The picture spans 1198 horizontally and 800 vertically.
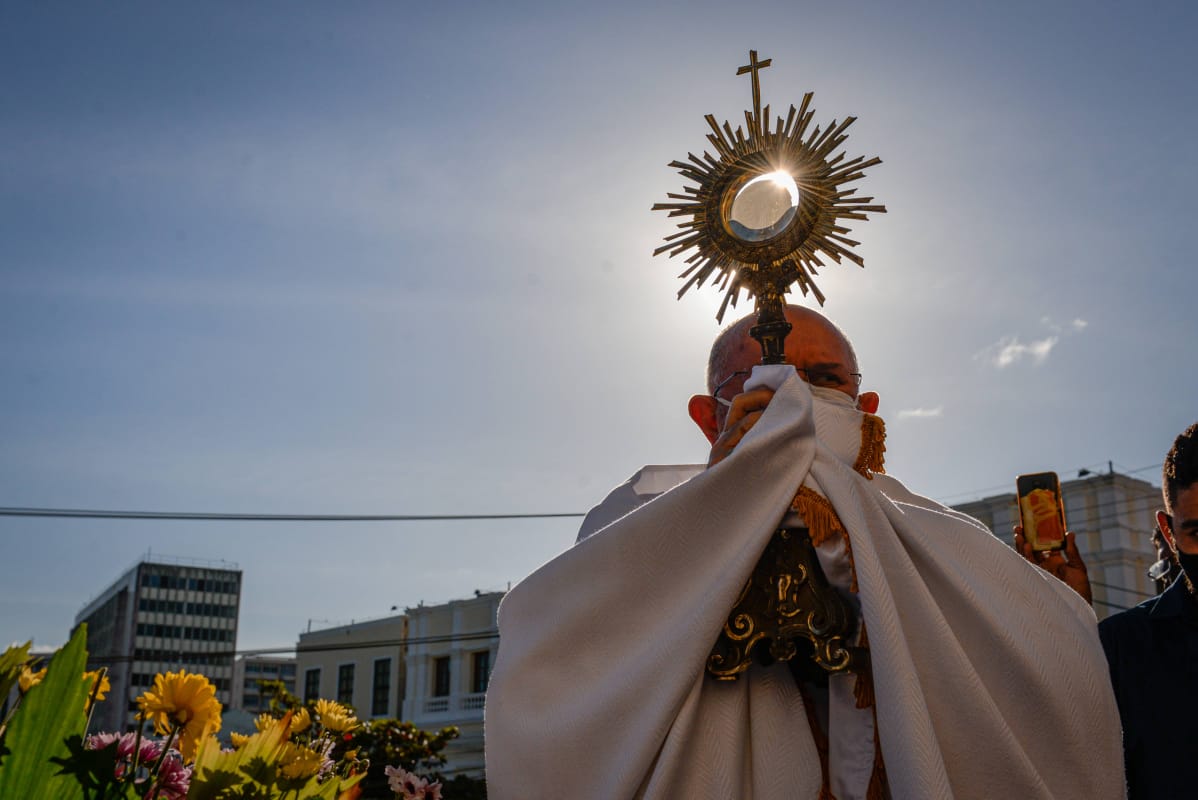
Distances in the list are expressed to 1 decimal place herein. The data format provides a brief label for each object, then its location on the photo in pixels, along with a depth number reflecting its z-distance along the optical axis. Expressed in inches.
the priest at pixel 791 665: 63.7
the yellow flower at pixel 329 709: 113.8
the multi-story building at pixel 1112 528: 1016.2
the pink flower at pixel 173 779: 75.6
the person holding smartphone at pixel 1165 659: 89.2
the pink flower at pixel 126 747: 77.2
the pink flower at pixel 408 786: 119.0
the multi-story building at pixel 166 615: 3991.1
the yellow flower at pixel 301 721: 99.1
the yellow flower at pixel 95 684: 67.4
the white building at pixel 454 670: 1222.3
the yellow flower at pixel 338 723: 108.1
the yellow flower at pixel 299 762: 55.8
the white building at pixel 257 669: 4554.6
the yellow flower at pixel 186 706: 66.9
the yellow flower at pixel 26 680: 69.3
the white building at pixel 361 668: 1423.5
